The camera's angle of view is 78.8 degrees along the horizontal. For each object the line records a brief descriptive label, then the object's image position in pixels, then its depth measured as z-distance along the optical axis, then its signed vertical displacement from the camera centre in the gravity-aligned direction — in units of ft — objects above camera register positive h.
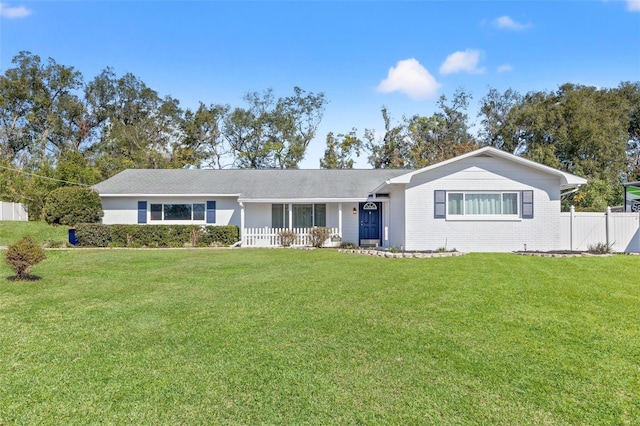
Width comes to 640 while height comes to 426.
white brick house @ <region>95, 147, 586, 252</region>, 46.83 +2.12
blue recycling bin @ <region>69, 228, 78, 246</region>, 58.90 -2.48
